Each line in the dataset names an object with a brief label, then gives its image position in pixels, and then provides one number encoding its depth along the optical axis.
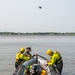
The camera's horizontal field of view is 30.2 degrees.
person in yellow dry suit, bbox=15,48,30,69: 7.72
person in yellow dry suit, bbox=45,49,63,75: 7.12
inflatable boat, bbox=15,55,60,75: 6.81
